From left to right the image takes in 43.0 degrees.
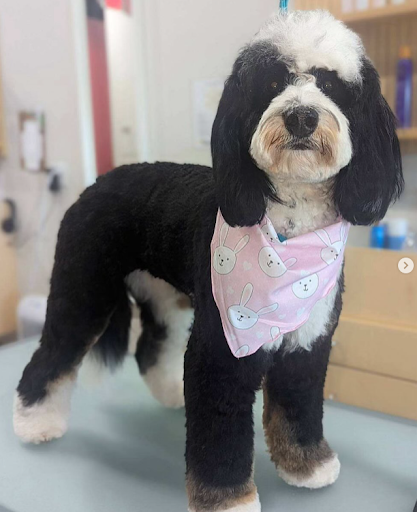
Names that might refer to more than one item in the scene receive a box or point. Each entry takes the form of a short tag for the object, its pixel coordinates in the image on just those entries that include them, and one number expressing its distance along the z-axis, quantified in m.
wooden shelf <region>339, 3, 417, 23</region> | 1.21
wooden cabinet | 1.18
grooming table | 0.90
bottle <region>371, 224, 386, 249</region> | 1.32
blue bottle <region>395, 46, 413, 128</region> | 1.31
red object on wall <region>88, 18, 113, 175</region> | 1.84
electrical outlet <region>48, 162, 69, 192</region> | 2.04
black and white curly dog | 0.67
